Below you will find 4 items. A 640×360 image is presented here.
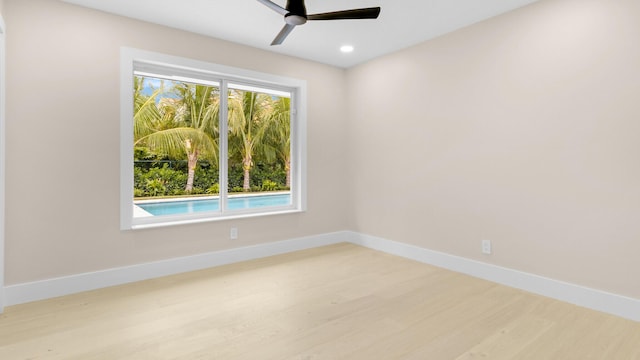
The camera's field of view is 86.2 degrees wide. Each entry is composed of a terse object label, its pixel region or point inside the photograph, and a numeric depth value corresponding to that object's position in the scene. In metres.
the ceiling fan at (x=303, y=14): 2.39
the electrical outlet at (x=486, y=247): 3.27
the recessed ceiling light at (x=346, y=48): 3.93
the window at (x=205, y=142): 3.39
